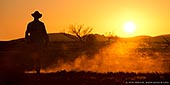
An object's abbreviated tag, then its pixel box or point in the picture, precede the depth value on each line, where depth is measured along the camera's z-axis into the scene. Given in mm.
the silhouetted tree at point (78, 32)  82625
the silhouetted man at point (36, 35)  12422
